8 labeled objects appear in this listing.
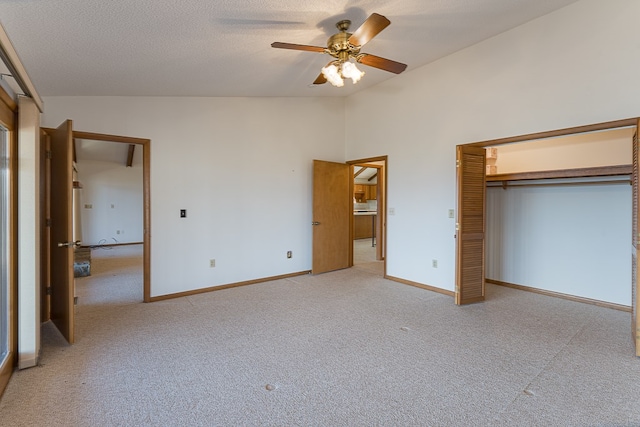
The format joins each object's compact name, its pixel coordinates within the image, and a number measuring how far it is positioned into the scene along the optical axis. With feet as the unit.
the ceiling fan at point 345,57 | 8.54
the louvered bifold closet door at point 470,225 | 12.28
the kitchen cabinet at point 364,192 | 37.38
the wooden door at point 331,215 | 17.08
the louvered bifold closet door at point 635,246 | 8.25
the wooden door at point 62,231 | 8.61
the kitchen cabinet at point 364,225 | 31.81
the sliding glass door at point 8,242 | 7.19
